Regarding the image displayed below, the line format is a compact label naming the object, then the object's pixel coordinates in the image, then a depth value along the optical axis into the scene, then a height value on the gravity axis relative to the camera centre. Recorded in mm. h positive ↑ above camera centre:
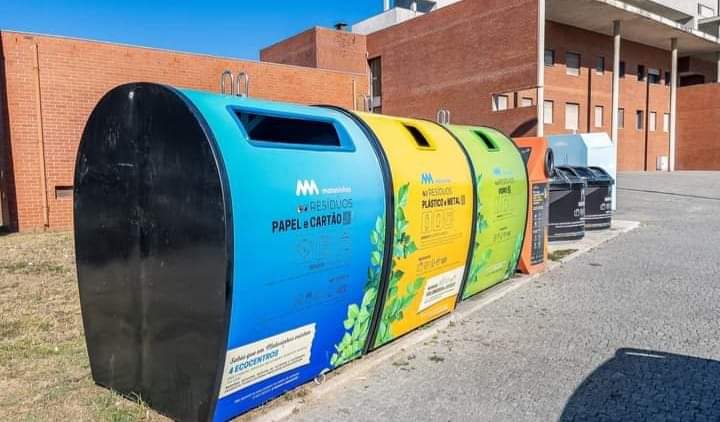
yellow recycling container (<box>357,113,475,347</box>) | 3512 -355
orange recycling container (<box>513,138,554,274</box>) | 6031 -342
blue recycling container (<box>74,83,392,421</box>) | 2434 -372
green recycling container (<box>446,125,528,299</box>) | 4668 -302
